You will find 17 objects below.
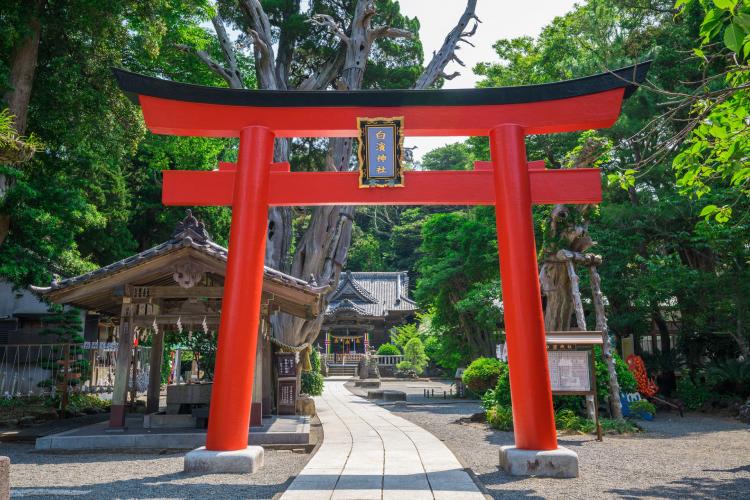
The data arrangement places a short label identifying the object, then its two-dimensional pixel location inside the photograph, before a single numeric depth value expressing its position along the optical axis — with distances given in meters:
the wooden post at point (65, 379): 11.62
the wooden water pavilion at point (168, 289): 8.91
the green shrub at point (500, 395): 10.89
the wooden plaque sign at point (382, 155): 6.88
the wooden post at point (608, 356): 10.27
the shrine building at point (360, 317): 36.19
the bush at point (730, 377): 13.92
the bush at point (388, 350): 33.62
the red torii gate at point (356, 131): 6.62
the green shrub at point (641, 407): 11.64
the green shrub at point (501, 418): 10.34
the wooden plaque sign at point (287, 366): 11.39
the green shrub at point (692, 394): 14.50
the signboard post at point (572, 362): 9.06
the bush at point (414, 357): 29.46
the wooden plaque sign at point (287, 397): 11.23
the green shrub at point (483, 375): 13.49
